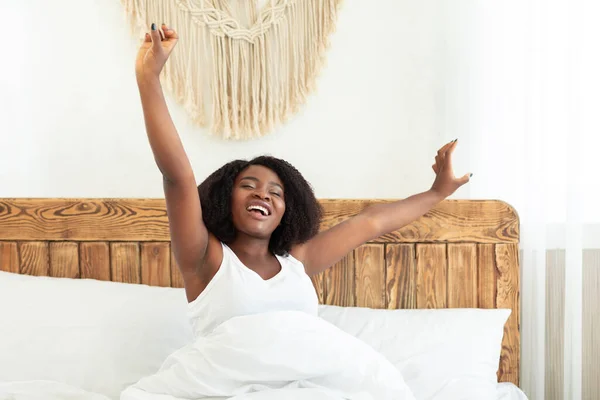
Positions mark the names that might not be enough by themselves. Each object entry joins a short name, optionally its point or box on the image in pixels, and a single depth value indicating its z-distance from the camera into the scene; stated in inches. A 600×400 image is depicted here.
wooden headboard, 70.4
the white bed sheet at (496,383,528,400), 62.7
